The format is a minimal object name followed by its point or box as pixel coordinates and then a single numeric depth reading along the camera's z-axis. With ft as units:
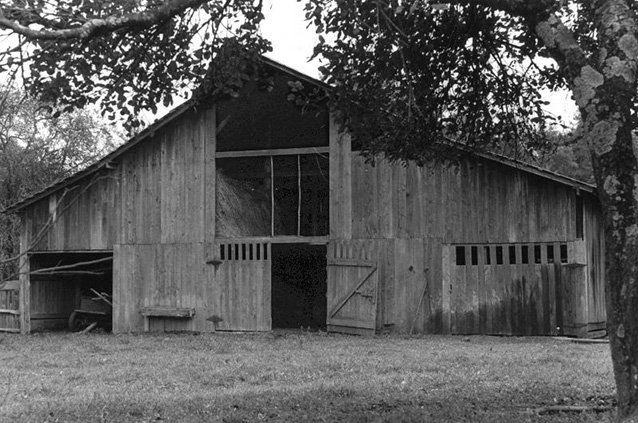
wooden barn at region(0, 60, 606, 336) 60.85
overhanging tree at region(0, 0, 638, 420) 20.16
